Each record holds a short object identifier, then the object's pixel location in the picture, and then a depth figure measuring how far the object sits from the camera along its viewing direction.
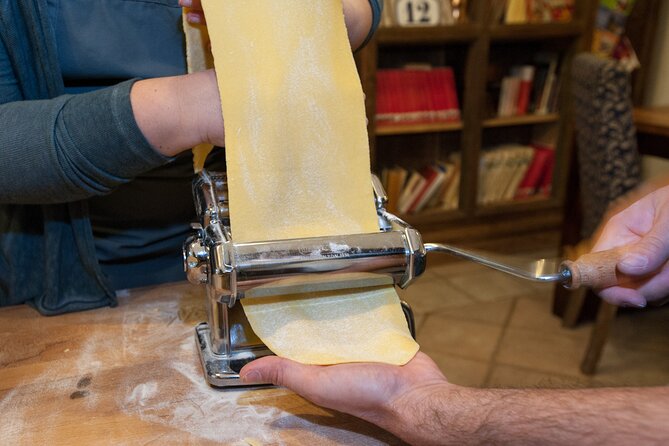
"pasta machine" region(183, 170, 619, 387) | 0.61
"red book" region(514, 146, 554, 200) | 2.95
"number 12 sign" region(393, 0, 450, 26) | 2.50
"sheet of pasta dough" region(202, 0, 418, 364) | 0.66
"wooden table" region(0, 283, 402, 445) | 0.60
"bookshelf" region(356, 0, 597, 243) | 2.54
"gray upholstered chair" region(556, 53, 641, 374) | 1.78
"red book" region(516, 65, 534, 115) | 2.81
